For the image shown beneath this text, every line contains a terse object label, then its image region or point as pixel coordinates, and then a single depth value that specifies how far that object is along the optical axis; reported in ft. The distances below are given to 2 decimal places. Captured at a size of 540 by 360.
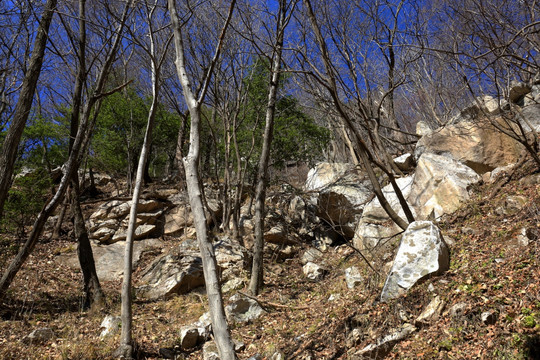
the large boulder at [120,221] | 35.70
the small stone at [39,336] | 17.01
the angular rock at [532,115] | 24.80
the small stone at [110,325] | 18.60
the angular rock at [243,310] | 19.53
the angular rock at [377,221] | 23.30
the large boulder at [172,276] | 24.79
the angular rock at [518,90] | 28.43
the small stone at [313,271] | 24.78
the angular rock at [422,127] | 36.07
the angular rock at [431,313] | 12.43
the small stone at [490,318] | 11.10
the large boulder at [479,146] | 24.08
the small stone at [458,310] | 11.78
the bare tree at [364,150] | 14.49
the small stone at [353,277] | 19.13
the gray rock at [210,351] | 15.93
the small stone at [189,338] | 17.43
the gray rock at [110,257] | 29.86
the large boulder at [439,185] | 21.31
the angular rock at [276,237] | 31.73
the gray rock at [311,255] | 29.09
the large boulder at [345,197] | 29.19
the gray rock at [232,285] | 24.90
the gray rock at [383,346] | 12.21
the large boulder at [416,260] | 14.37
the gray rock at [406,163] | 29.50
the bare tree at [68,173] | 20.04
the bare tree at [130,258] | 16.56
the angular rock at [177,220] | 37.19
